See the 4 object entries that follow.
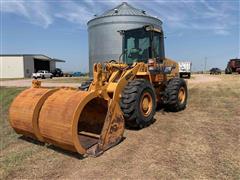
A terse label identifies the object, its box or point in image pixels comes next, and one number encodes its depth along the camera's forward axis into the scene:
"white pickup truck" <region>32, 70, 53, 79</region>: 29.18
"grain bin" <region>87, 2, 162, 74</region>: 16.68
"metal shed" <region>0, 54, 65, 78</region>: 34.50
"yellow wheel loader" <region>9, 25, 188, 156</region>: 3.39
